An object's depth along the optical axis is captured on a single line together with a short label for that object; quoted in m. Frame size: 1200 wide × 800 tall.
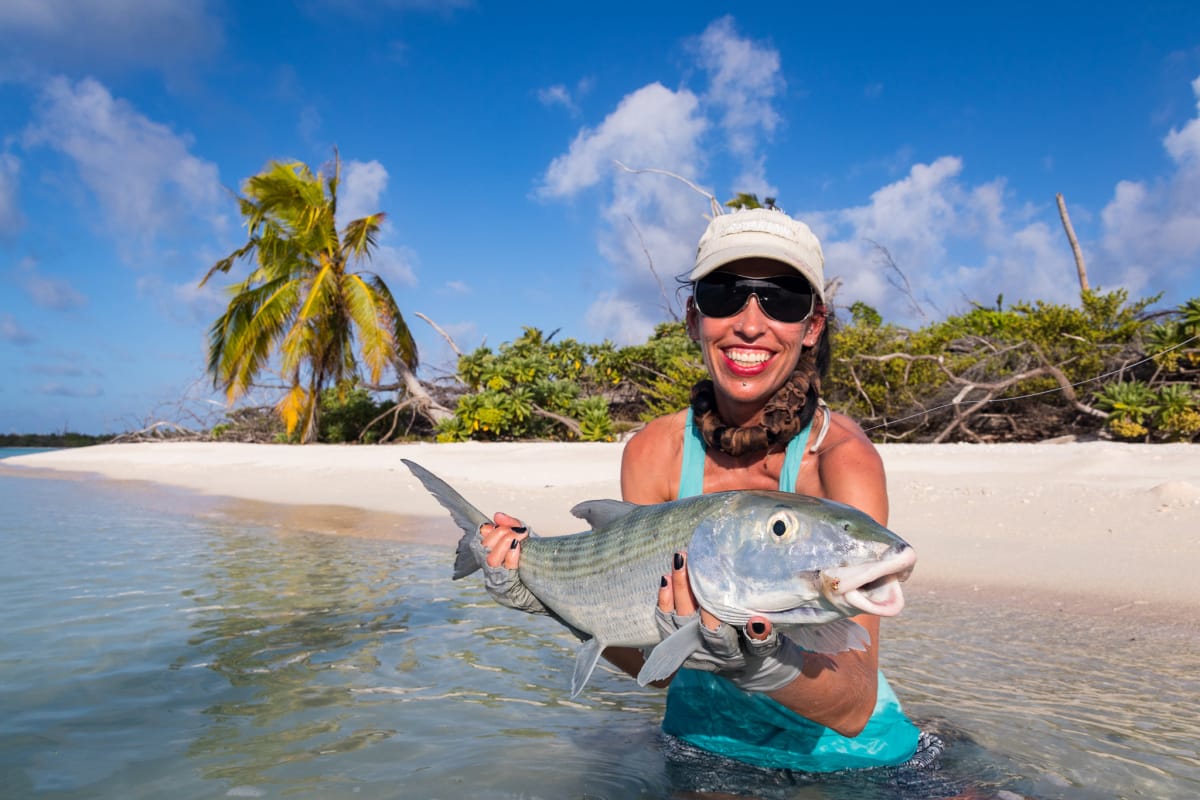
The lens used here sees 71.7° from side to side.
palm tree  21.16
